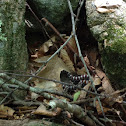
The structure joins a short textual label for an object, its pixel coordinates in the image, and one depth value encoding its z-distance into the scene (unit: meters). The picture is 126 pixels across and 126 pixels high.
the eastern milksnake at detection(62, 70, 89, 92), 2.54
